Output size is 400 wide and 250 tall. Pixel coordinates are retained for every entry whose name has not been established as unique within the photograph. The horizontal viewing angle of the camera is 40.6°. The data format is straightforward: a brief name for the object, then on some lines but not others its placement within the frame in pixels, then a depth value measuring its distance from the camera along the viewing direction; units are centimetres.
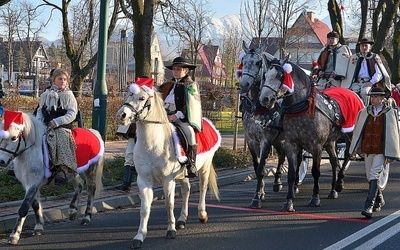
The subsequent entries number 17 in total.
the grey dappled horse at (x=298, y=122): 927
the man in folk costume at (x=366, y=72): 1181
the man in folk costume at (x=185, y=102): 757
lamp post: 1117
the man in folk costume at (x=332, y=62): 1212
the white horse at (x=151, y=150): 662
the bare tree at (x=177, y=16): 1805
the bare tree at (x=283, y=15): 2492
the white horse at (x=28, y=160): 677
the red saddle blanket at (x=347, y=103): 1038
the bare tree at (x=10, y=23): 4919
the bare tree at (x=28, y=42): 4756
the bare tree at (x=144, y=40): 1268
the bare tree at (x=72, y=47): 2653
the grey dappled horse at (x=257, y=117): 945
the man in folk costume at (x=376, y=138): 870
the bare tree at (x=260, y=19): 2221
